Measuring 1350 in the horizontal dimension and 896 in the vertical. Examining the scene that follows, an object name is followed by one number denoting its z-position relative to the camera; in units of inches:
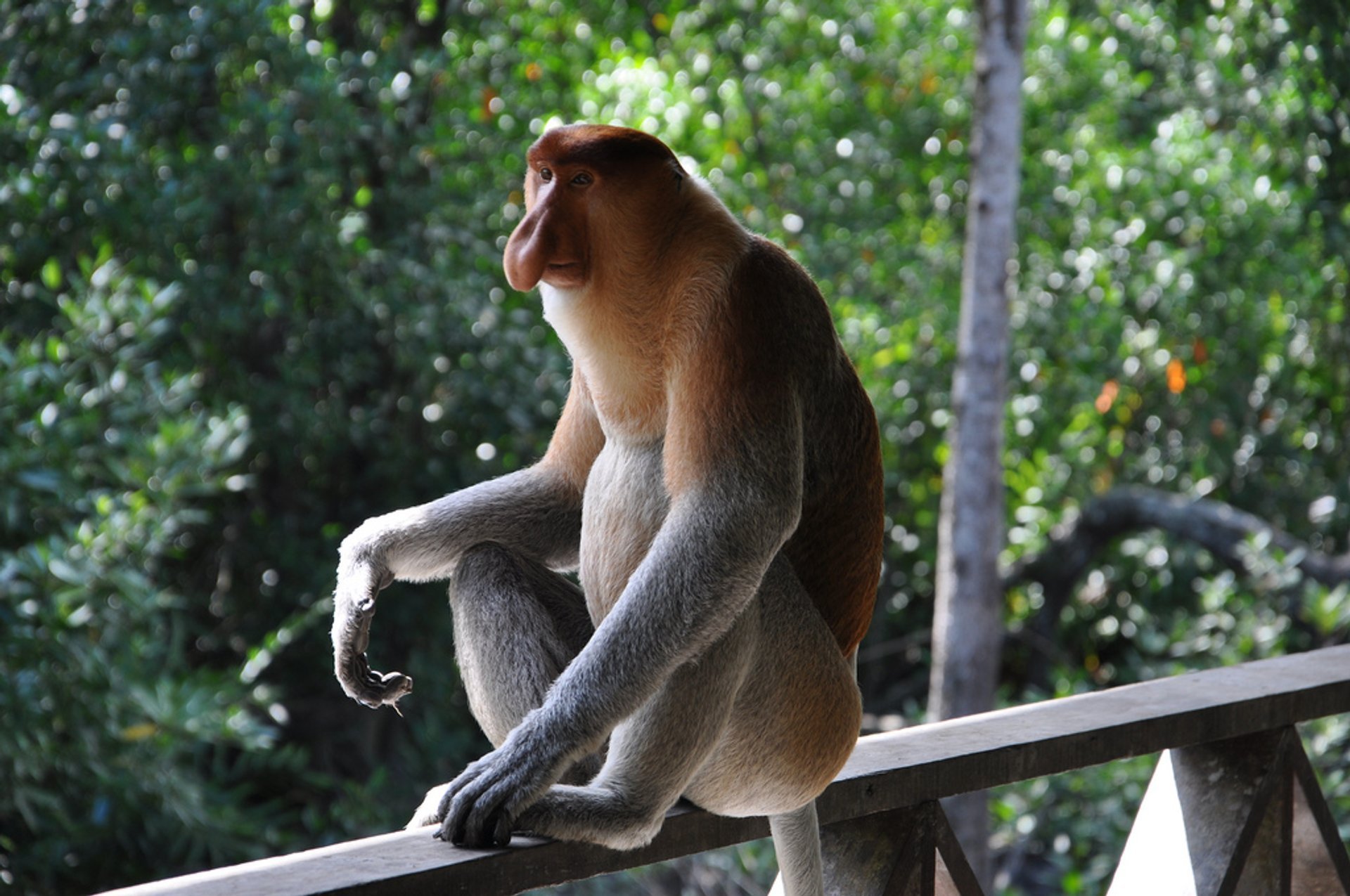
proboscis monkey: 112.0
